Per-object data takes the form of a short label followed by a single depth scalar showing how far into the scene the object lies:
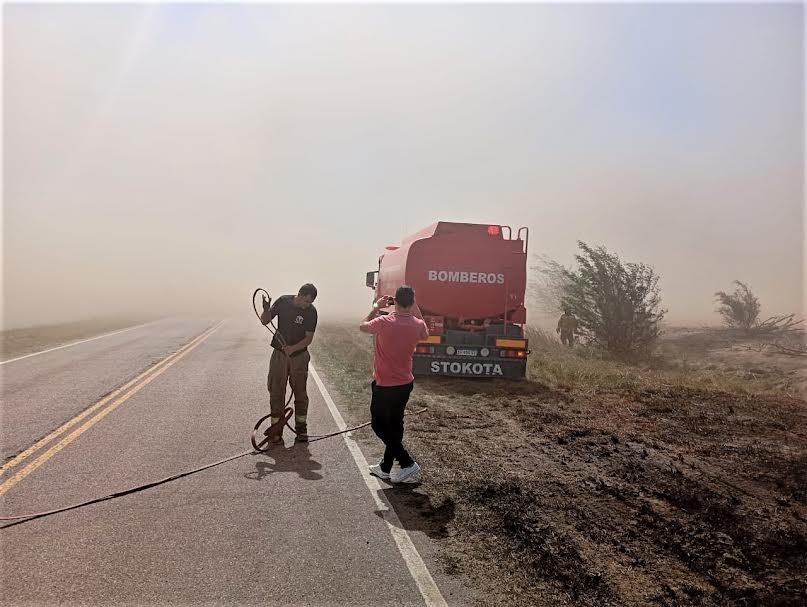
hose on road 4.42
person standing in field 18.04
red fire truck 11.57
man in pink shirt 5.43
